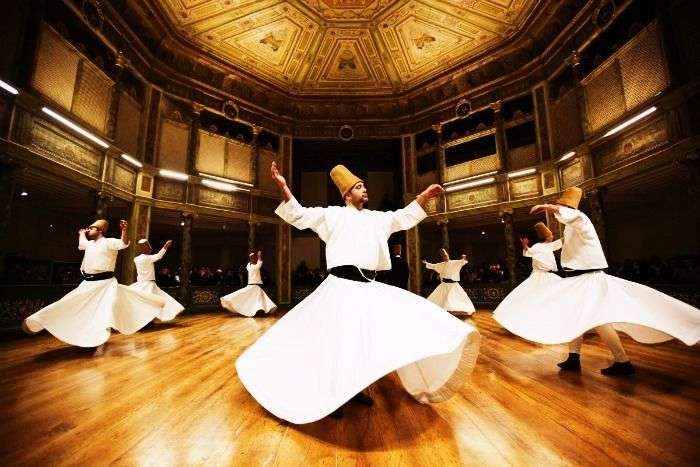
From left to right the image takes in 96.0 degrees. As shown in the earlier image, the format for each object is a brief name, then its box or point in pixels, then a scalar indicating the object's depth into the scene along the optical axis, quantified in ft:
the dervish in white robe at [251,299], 26.27
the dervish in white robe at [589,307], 7.60
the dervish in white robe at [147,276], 20.51
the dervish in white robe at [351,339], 5.01
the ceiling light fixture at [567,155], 24.98
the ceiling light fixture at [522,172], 29.09
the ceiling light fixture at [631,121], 18.85
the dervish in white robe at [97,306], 11.20
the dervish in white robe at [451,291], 24.03
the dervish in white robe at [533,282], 10.23
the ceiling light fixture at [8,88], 15.28
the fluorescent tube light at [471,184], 31.63
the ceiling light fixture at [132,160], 24.32
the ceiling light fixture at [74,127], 17.72
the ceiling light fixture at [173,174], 28.17
